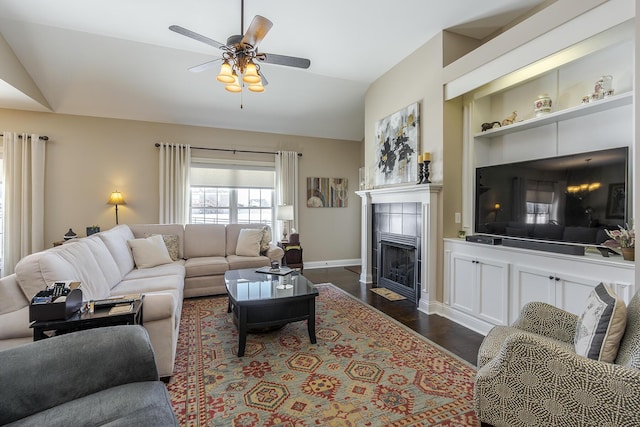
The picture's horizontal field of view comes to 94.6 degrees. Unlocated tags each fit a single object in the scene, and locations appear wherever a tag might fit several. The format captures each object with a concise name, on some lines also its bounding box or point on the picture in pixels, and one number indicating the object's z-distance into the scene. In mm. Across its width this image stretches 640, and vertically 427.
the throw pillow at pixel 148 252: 3793
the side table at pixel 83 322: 1642
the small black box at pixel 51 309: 1635
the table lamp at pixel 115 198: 4871
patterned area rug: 1760
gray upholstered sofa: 1124
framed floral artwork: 3832
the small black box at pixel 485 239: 2877
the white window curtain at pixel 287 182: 5867
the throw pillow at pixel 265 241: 4762
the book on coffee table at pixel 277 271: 3414
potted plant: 1987
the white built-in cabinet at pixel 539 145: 2234
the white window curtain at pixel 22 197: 4438
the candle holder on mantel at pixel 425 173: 3531
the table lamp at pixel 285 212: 5258
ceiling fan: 2379
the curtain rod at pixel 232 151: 5450
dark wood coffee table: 2496
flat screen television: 2213
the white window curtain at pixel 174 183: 5168
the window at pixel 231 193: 5547
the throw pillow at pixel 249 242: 4559
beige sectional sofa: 1868
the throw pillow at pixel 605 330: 1286
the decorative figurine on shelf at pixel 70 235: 4559
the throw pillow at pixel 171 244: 4316
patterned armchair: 1114
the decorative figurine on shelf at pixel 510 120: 3070
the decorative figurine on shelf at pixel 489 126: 3186
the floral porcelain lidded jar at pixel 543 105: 2722
